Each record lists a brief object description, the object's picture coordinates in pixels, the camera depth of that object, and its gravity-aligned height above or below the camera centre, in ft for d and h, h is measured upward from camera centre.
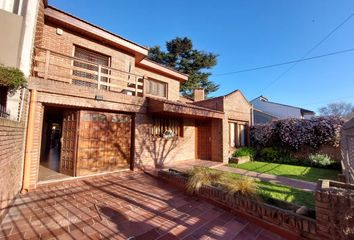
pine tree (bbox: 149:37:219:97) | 81.76 +37.17
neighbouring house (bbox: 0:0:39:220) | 13.79 +6.74
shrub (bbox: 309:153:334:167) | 30.19 -4.10
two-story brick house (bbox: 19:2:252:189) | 18.86 +2.98
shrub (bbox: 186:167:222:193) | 16.17 -4.25
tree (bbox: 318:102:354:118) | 126.05 +22.39
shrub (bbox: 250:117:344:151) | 32.32 +0.80
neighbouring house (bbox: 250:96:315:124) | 70.49 +11.50
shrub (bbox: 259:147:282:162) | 36.55 -3.81
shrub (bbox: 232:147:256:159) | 35.51 -3.50
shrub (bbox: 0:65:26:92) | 14.19 +4.60
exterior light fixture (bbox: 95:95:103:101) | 21.24 +4.49
